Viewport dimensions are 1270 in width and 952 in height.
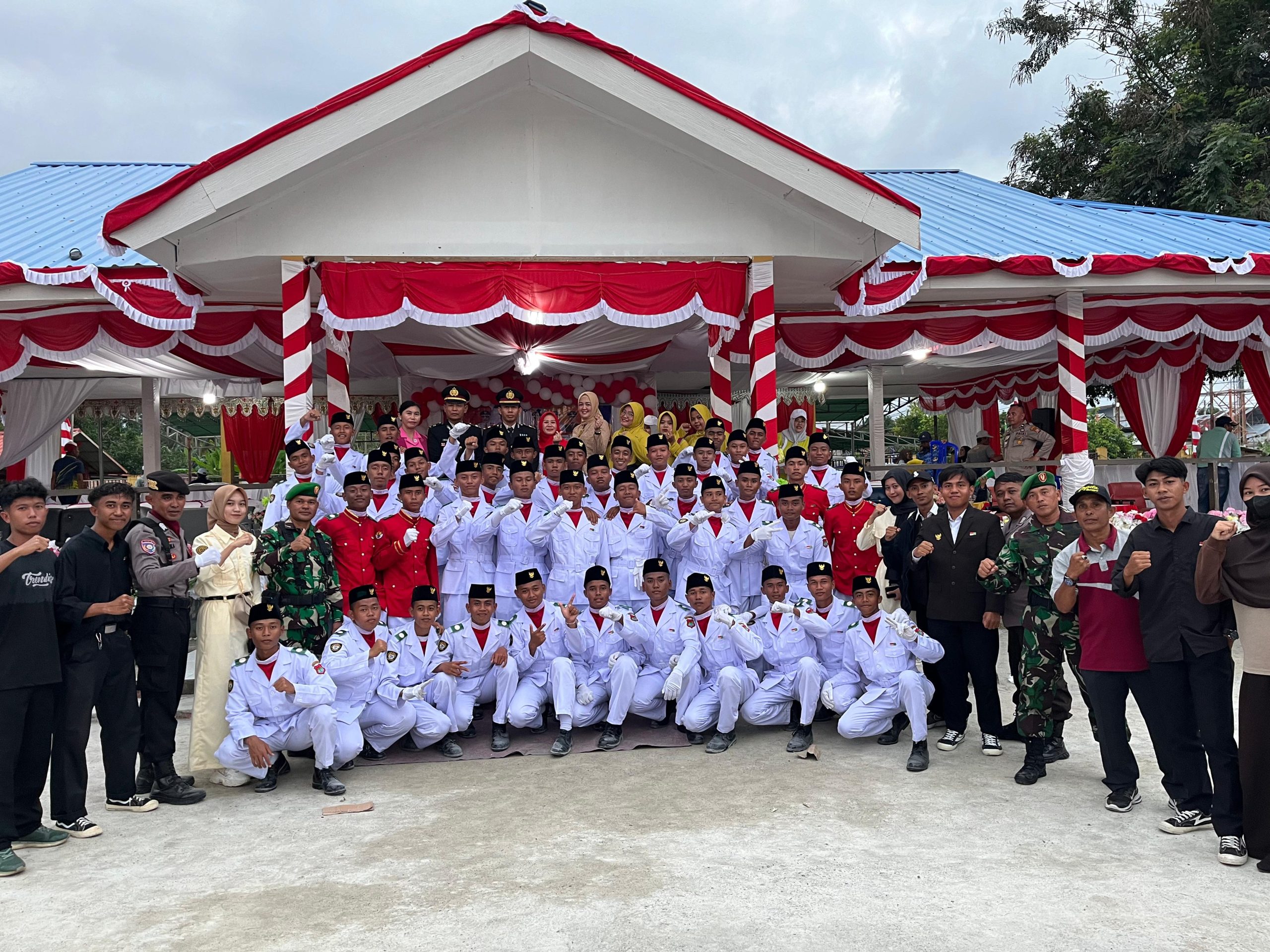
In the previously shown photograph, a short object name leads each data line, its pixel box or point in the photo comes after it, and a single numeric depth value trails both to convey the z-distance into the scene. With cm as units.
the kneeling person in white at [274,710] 521
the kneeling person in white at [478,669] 604
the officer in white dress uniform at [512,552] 688
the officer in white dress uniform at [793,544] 674
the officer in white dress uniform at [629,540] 685
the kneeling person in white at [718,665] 597
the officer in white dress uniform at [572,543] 679
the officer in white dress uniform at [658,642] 622
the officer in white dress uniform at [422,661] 588
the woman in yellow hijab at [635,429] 903
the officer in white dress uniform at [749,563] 699
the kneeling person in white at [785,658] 596
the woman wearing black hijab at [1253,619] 387
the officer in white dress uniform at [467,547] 673
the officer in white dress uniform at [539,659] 608
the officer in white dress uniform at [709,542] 668
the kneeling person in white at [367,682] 553
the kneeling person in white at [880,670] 572
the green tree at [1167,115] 1667
